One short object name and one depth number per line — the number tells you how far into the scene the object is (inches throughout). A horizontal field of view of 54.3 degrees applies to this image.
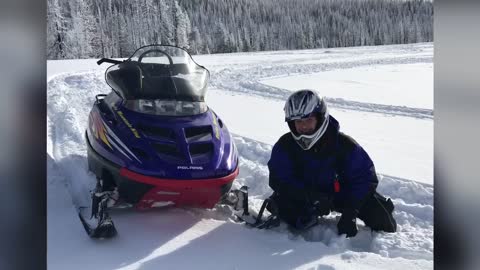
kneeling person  77.7
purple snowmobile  77.6
